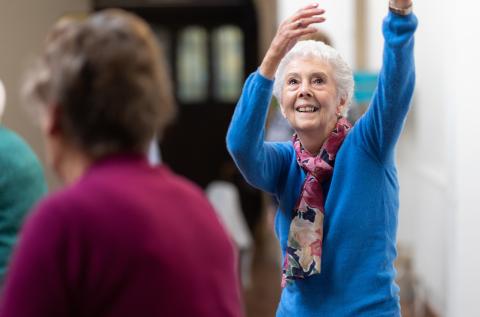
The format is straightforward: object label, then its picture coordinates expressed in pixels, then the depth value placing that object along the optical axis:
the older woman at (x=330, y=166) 3.96
